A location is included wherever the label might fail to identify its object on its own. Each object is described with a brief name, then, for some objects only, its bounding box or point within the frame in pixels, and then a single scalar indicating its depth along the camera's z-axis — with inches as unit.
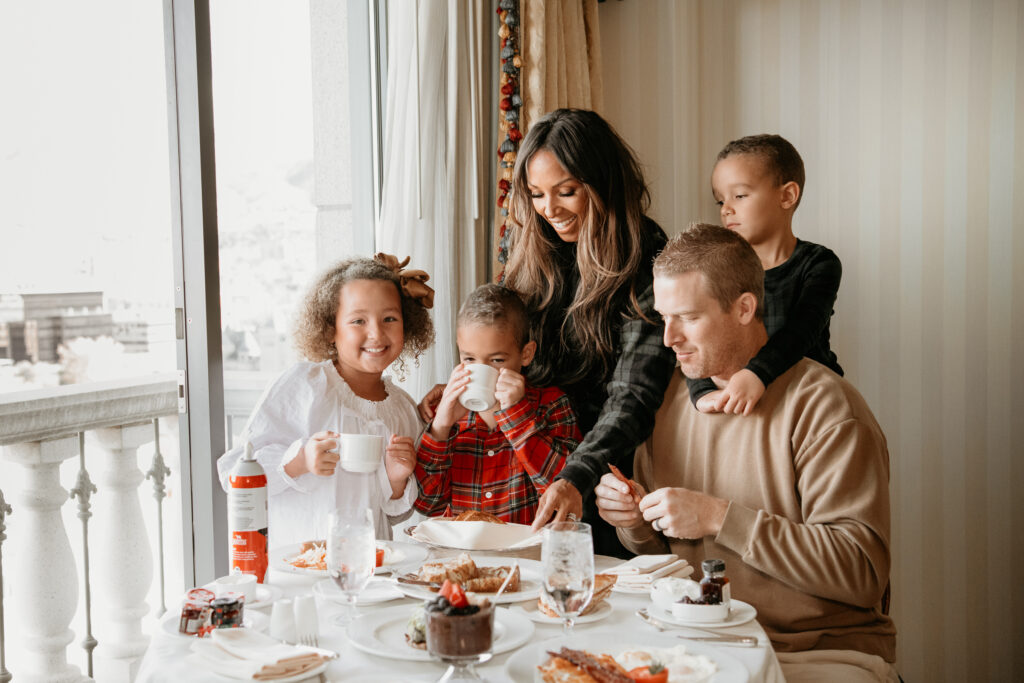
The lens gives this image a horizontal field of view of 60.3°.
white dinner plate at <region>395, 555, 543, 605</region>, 57.2
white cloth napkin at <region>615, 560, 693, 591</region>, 60.7
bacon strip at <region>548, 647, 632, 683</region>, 43.9
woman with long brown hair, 81.3
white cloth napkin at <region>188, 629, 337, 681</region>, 46.3
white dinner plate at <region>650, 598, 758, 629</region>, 53.4
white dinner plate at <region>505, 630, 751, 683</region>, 46.5
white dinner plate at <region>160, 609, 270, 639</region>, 53.5
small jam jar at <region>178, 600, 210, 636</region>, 52.8
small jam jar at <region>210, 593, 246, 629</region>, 52.6
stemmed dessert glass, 42.9
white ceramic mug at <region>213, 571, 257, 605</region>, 57.6
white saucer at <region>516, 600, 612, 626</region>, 54.9
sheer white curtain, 101.5
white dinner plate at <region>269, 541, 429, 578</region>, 64.2
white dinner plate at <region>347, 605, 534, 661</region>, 49.3
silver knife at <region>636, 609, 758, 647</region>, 51.0
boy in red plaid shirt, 82.9
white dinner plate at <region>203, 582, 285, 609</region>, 57.6
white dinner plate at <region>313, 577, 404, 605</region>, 58.4
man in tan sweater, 64.8
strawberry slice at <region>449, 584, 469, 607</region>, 44.4
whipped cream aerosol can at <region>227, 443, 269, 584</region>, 61.6
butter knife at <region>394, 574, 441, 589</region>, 58.4
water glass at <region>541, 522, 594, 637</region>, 48.6
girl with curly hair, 81.6
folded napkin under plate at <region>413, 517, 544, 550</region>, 70.0
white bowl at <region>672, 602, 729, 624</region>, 53.6
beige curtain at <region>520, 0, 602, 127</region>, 113.0
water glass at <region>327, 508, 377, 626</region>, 51.2
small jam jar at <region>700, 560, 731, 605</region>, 54.5
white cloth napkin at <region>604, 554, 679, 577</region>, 62.4
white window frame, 87.5
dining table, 47.3
